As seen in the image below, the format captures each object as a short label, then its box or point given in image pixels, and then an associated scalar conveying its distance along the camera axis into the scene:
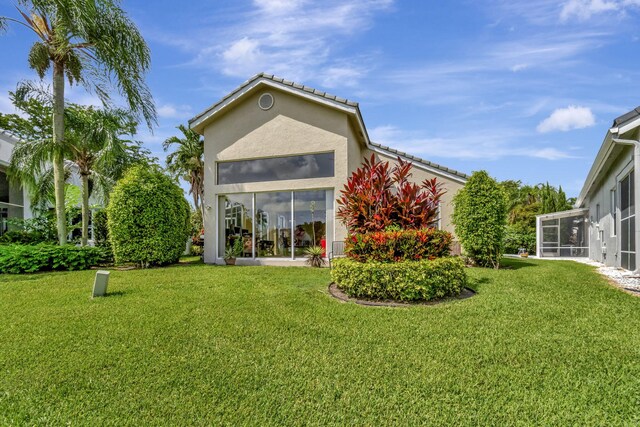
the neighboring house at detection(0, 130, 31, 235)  17.62
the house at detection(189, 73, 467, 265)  12.91
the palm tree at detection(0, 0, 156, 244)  12.03
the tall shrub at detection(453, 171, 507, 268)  11.04
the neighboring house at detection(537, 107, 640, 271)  8.70
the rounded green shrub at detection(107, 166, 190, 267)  12.16
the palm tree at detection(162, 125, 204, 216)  25.67
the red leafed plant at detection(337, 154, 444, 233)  7.77
